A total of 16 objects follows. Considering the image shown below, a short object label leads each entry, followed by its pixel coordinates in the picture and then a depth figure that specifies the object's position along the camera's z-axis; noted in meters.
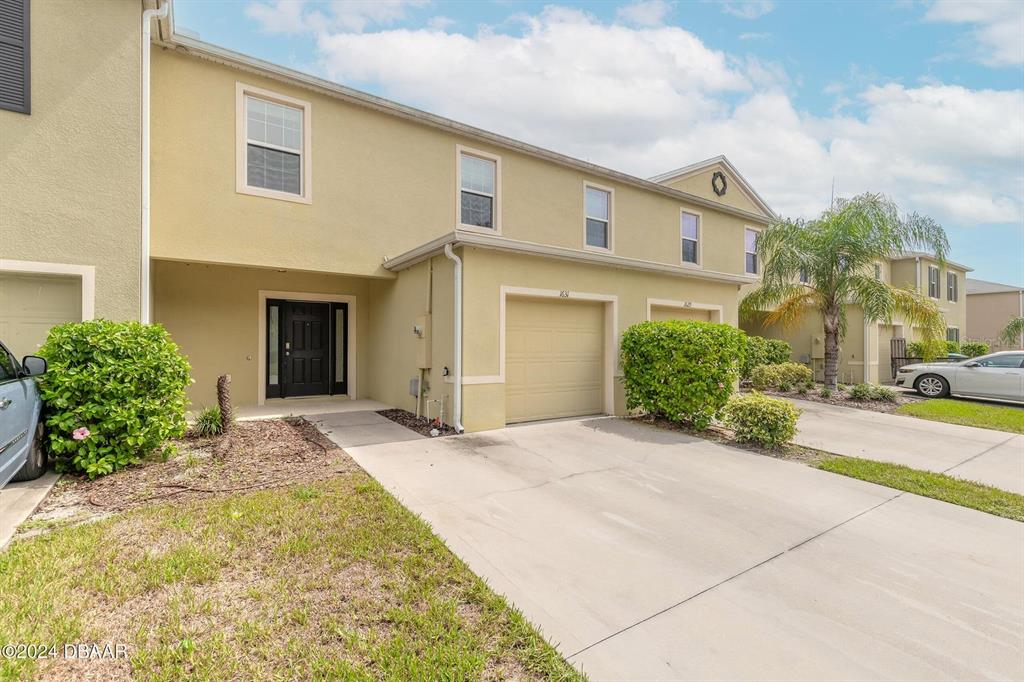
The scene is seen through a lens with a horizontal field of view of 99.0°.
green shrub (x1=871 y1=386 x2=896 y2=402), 11.48
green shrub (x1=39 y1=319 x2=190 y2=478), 4.56
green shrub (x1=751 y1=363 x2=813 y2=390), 12.55
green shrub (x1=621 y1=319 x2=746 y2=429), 7.49
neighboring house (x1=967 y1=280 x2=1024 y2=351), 26.91
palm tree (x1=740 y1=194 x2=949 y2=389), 11.35
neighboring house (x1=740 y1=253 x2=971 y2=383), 15.16
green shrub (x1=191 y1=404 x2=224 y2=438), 6.42
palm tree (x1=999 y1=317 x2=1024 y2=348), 21.42
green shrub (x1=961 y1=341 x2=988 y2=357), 19.41
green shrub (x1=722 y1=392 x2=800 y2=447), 6.61
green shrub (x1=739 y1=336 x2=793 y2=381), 13.31
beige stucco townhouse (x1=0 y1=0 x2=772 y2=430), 5.61
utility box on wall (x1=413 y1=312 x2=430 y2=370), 7.64
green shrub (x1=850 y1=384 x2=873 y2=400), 11.46
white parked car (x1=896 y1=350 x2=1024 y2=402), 11.13
